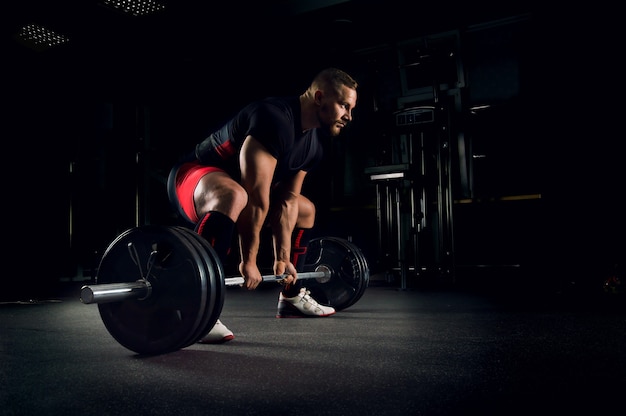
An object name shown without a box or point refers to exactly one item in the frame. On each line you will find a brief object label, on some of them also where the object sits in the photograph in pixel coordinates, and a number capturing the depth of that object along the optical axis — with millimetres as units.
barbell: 1416
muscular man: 1804
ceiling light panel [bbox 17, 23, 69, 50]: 4930
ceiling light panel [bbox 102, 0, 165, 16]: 4703
